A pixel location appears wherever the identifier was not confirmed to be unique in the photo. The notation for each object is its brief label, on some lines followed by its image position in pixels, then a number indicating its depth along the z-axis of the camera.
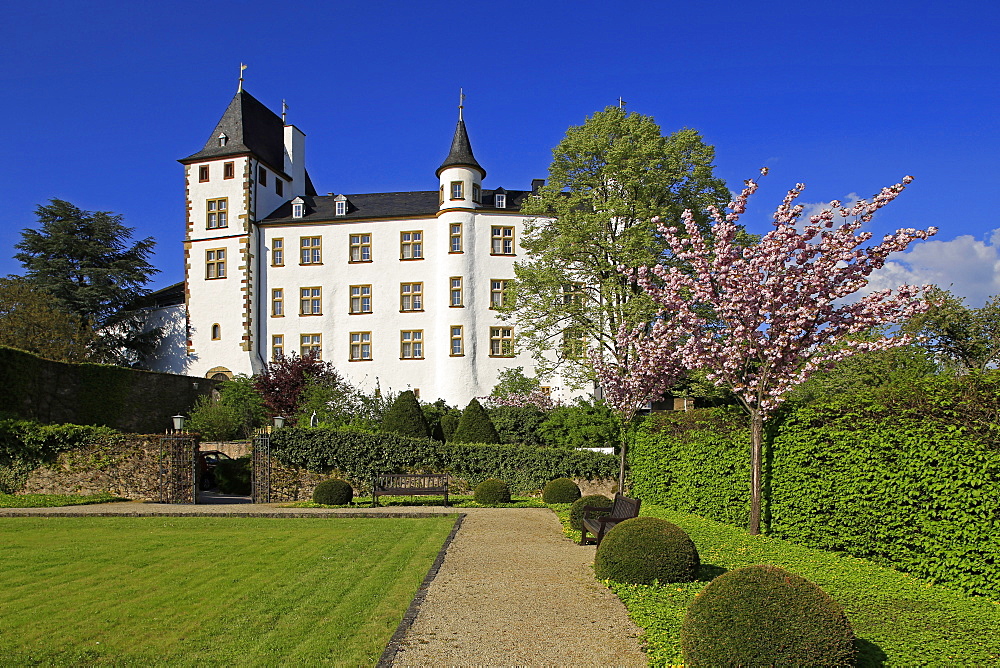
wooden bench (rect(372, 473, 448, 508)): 19.81
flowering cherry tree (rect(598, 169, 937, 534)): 12.04
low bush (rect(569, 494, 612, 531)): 14.13
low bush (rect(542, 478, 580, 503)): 19.94
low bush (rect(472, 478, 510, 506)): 20.19
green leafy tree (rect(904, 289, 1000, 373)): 27.09
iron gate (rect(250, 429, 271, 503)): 21.38
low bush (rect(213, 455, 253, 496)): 26.67
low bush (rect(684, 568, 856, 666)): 5.31
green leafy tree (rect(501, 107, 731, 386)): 25.70
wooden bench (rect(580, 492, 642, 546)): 11.00
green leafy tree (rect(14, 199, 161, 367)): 40.22
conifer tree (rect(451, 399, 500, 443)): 27.12
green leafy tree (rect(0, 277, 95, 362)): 35.47
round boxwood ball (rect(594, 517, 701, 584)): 8.73
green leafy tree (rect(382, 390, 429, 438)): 27.14
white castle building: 37.88
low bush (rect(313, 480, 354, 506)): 19.83
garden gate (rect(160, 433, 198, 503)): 21.02
